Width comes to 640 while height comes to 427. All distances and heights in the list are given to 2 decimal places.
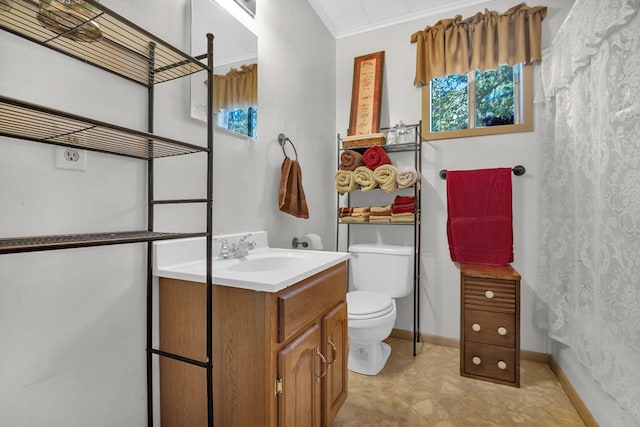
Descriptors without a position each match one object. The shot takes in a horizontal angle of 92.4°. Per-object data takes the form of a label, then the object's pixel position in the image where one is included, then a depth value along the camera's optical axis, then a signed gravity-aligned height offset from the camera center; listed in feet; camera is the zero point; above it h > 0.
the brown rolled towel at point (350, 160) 7.58 +1.32
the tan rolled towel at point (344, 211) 7.74 +0.06
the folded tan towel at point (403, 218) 7.13 -0.11
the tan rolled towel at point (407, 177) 6.92 +0.82
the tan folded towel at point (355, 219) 7.54 -0.14
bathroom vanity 3.14 -1.53
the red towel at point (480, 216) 6.73 -0.06
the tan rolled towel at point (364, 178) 7.24 +0.84
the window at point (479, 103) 7.10 +2.74
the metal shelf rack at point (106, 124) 2.23 +0.73
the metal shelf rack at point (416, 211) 7.32 +0.06
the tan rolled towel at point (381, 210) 7.39 +0.08
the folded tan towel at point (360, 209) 7.62 +0.11
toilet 5.84 -1.82
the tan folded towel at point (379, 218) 7.37 -0.12
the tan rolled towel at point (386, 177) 7.02 +0.85
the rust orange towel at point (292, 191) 5.89 +0.43
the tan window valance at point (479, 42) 6.82 +4.04
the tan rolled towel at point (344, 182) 7.41 +0.76
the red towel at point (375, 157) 7.41 +1.36
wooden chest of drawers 5.97 -2.23
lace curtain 3.60 +0.31
